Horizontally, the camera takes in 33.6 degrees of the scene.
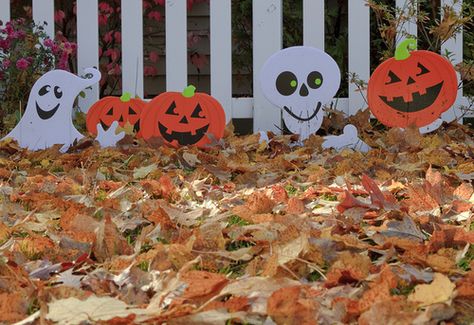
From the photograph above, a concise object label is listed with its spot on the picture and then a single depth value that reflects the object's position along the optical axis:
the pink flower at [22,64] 4.10
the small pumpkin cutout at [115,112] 3.72
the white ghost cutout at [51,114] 3.55
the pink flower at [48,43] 4.23
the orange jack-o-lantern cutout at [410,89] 3.38
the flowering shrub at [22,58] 4.23
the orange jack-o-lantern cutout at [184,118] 3.41
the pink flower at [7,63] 4.20
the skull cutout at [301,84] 3.46
